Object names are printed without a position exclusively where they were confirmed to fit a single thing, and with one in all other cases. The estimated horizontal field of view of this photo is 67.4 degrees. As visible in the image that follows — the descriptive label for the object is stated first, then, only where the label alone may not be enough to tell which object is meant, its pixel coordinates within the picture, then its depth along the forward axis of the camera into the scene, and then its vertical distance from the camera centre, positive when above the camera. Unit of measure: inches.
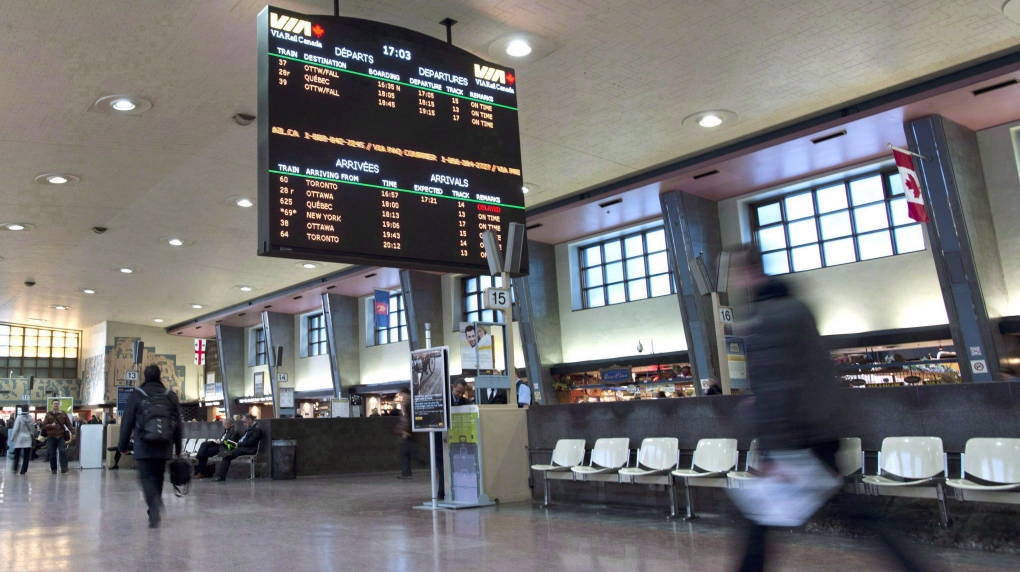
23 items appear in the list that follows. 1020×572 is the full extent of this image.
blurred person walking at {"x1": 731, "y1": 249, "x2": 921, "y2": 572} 117.4 +0.6
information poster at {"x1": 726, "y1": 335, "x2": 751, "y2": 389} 421.4 +17.4
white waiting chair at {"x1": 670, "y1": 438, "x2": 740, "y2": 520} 274.2 -25.6
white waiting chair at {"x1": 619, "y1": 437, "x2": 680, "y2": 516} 295.6 -24.3
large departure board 250.4 +95.1
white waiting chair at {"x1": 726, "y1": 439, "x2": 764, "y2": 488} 242.2 -27.8
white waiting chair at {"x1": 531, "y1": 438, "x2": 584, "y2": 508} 341.7 -23.6
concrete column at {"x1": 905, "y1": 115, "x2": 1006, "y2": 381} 461.4 +78.0
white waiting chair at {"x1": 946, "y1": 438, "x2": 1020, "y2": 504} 205.3 -25.3
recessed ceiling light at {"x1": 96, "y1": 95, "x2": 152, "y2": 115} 374.3 +161.3
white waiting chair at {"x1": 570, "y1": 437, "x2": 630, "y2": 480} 317.4 -23.9
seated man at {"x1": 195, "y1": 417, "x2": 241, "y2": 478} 628.7 -18.4
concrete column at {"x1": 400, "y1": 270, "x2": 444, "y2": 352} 863.1 +122.6
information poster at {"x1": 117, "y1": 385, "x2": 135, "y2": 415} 809.5 +40.8
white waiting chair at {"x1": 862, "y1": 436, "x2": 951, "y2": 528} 221.9 -26.1
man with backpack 291.3 -0.3
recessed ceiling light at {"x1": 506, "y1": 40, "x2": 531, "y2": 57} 337.7 +157.9
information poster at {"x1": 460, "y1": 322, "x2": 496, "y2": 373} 357.7 +28.5
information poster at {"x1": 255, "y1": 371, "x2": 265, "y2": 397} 1129.4 +60.1
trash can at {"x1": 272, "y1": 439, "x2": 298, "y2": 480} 612.4 -29.3
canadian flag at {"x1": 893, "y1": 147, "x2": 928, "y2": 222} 457.4 +115.2
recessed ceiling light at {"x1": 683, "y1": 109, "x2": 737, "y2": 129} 441.7 +159.2
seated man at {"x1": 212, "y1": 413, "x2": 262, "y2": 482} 612.1 -13.9
